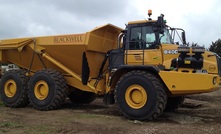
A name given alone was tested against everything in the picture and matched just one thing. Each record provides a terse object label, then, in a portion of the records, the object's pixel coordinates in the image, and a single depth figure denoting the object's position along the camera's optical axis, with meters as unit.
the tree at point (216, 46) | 35.78
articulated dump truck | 8.14
